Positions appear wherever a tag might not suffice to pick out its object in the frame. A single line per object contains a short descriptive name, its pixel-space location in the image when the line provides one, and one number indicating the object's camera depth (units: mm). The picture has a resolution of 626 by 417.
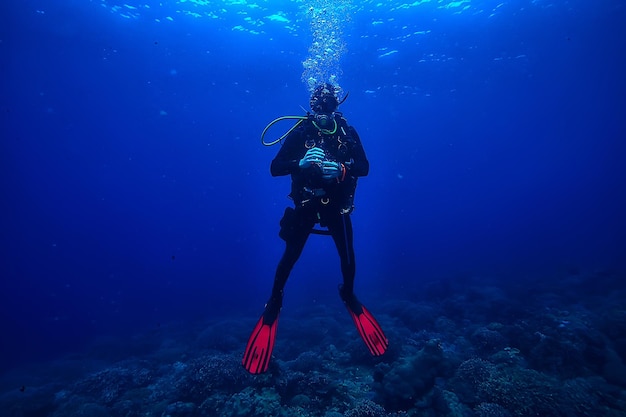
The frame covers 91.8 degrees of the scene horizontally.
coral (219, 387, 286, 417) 5836
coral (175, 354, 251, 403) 7090
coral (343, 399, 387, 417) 5438
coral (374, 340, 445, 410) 5918
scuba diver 4180
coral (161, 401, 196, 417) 6395
